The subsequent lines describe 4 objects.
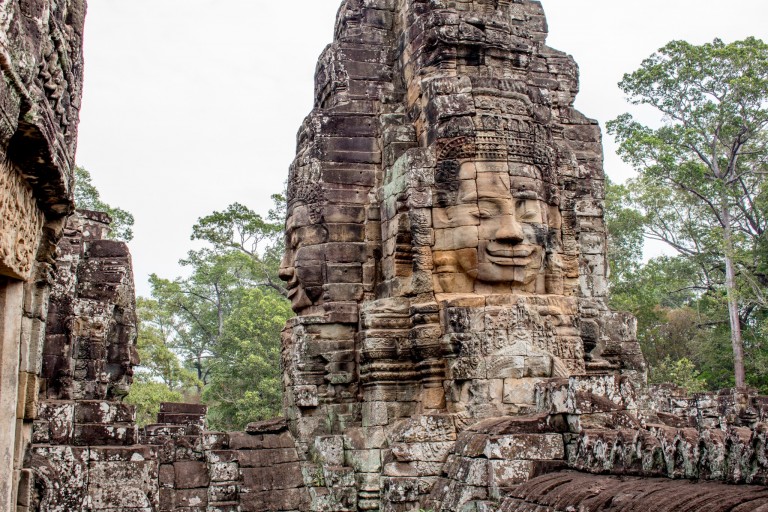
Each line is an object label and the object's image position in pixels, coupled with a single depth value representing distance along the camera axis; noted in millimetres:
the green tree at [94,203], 30997
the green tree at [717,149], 28641
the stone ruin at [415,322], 7555
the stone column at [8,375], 5258
